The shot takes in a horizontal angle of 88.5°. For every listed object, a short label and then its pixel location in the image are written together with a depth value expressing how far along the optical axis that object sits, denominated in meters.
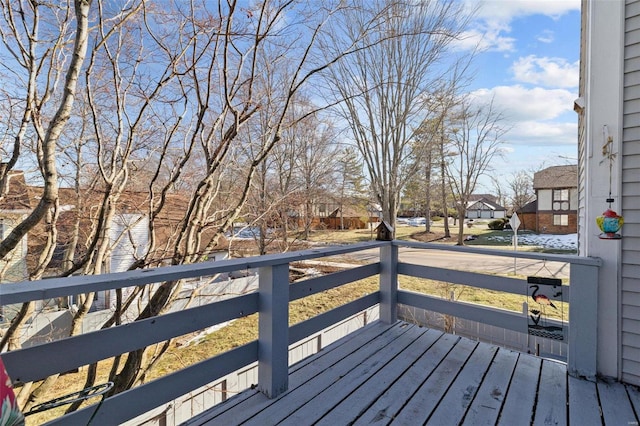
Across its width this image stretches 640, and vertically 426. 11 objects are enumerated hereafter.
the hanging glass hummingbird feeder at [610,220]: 2.01
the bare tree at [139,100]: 3.30
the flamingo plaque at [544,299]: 2.37
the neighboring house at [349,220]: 20.54
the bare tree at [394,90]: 7.23
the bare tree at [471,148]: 12.88
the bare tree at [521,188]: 27.20
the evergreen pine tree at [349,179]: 11.23
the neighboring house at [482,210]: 43.59
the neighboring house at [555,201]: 20.20
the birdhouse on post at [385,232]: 3.07
